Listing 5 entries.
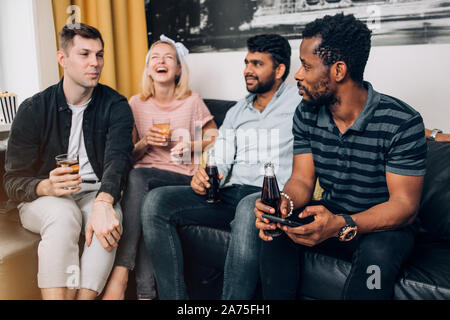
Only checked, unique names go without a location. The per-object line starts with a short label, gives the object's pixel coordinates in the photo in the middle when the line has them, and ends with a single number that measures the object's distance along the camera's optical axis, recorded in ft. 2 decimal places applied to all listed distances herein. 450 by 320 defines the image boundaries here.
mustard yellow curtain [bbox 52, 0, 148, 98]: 8.05
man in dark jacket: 4.56
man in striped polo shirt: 3.78
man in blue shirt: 4.53
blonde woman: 6.19
